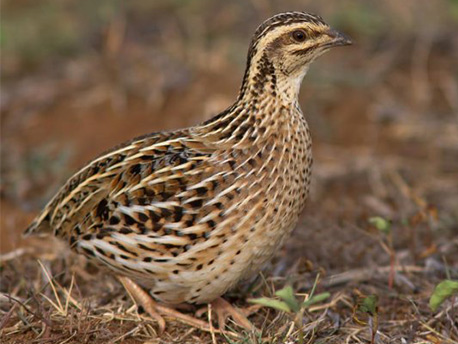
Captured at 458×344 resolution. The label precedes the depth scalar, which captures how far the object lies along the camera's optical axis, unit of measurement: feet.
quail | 27.73
